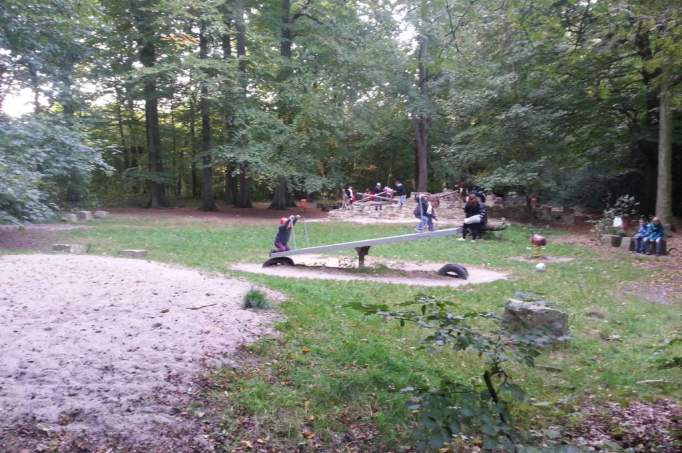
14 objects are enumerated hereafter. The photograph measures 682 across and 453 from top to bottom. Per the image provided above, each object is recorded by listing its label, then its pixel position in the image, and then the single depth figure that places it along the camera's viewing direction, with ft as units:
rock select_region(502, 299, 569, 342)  18.60
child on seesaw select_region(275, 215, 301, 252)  37.17
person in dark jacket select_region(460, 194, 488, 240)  51.59
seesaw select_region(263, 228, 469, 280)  32.71
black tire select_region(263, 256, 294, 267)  36.01
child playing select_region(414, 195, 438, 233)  57.26
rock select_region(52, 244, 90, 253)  38.68
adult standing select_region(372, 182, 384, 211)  85.97
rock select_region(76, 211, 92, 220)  65.88
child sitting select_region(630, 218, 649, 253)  42.83
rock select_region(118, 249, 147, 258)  36.88
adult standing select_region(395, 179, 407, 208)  85.76
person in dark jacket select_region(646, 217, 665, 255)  41.63
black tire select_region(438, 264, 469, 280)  32.18
